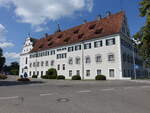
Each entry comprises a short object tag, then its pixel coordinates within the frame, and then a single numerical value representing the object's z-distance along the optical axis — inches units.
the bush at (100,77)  1180.5
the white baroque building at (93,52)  1247.5
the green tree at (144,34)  416.8
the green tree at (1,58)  2084.0
